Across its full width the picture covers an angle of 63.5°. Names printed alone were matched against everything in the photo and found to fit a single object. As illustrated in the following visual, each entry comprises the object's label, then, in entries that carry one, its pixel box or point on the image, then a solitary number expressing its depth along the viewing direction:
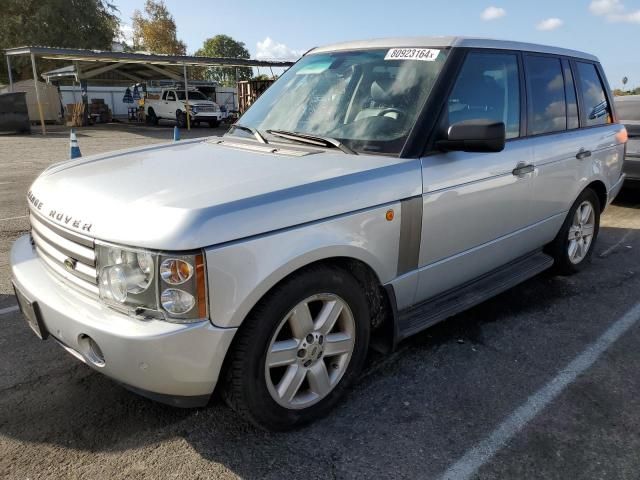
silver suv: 2.07
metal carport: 20.81
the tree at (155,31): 53.78
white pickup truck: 26.66
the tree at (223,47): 93.38
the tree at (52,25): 33.53
